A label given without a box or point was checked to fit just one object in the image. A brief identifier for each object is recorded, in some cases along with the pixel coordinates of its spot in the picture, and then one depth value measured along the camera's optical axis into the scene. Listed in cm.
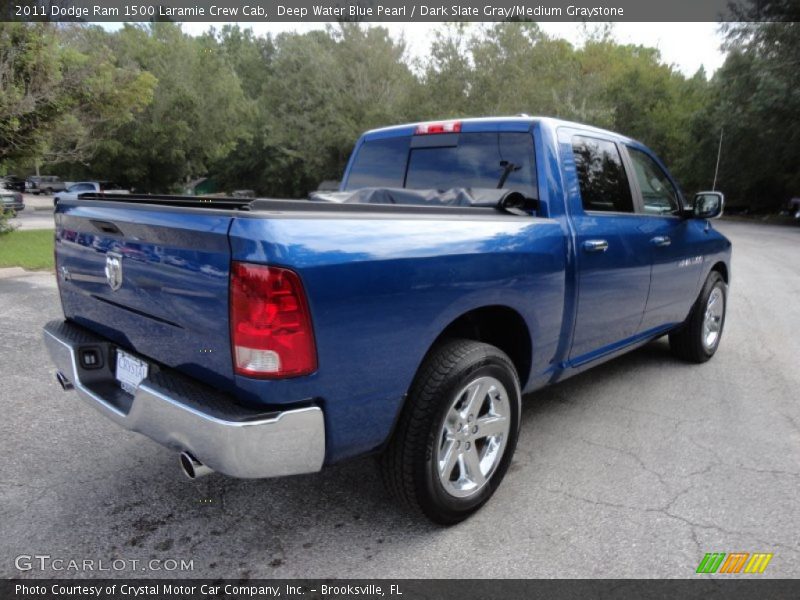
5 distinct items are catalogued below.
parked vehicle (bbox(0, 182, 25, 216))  2258
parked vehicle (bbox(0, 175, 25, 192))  4247
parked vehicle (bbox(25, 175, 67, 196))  4946
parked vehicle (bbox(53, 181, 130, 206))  2964
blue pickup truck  207
